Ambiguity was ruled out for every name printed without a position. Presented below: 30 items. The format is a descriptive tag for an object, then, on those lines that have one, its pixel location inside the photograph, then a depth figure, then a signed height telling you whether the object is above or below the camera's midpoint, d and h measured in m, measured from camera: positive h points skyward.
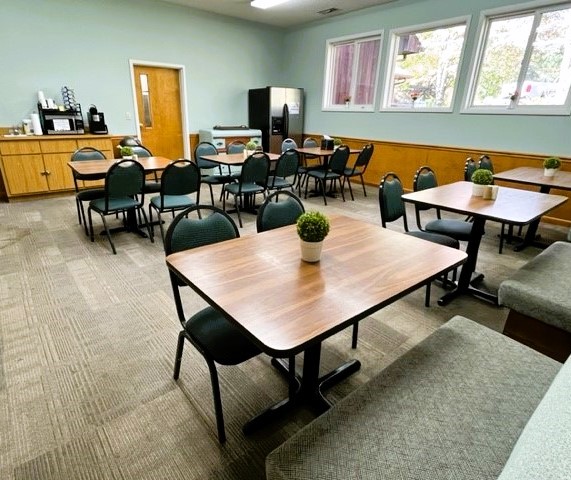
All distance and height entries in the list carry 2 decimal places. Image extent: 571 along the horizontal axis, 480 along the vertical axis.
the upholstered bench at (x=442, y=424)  0.76 -0.80
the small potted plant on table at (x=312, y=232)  1.30 -0.42
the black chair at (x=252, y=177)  3.75 -0.69
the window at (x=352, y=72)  5.77 +0.79
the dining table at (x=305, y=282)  0.96 -0.56
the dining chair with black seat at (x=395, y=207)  2.39 -0.61
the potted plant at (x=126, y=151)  3.60 -0.44
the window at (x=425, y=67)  4.79 +0.79
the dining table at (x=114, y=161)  3.26 -0.57
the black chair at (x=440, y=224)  2.57 -0.78
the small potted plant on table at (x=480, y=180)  2.49 -0.40
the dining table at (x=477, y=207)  2.15 -0.53
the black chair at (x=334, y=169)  4.78 -0.72
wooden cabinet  4.36 -0.74
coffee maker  4.91 -0.20
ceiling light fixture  5.07 +1.62
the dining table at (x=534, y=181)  3.12 -0.49
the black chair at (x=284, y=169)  4.14 -0.64
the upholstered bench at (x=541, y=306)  1.57 -0.82
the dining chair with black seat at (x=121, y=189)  2.96 -0.71
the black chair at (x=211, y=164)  4.41 -0.72
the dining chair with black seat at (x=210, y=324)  1.30 -0.86
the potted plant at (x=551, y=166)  3.38 -0.37
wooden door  5.66 +0.01
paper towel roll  4.56 -0.26
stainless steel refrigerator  6.53 +0.03
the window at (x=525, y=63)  3.95 +0.74
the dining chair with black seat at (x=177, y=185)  3.17 -0.69
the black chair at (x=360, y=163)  5.01 -0.64
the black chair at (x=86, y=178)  3.22 -0.65
